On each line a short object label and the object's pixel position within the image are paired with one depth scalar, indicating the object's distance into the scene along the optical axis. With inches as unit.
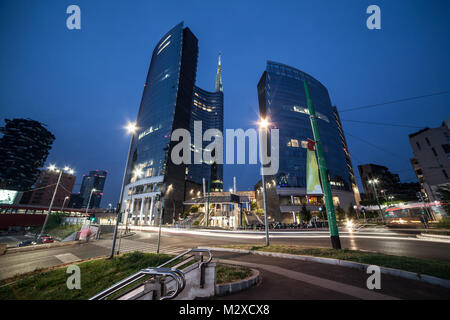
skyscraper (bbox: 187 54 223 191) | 3878.7
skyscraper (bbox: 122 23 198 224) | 2571.4
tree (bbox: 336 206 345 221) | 1942.7
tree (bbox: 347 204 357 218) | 1998.0
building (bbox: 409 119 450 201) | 1478.8
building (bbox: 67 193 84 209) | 7278.5
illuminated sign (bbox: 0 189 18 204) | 1972.2
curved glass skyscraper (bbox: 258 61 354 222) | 2132.1
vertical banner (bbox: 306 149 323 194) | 384.2
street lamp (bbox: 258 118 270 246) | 495.4
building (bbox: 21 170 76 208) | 3692.4
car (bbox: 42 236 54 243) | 851.4
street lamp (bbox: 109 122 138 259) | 450.9
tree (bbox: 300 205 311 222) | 1590.8
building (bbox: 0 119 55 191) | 3447.3
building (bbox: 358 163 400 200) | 3405.5
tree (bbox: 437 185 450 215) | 721.8
